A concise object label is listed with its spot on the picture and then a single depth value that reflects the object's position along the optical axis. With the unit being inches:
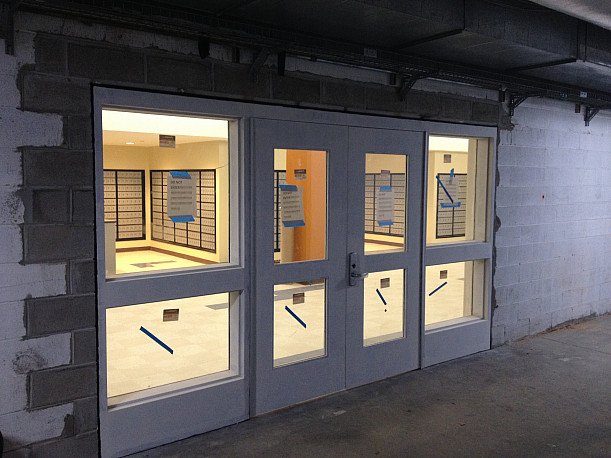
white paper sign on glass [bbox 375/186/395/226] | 174.4
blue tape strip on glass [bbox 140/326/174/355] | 139.5
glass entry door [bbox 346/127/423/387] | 168.2
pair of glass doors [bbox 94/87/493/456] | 130.4
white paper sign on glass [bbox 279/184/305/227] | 153.2
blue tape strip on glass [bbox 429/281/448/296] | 193.0
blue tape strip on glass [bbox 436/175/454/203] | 196.1
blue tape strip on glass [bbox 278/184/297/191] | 152.9
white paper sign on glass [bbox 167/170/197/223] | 136.8
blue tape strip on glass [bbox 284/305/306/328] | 155.3
